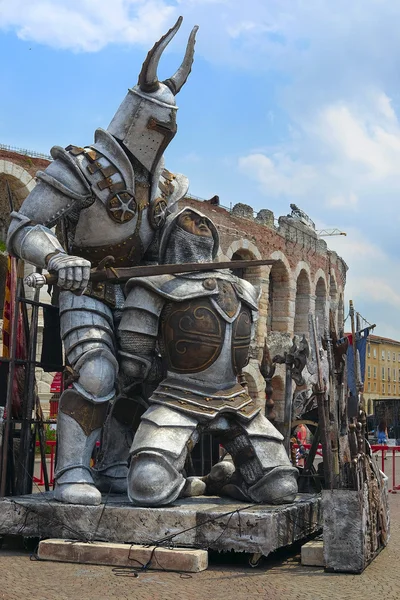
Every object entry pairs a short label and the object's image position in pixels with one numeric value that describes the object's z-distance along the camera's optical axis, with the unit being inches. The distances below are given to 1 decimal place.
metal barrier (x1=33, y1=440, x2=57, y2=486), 404.7
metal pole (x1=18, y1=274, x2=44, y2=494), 239.3
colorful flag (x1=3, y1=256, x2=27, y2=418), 253.1
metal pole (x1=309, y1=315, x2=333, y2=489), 204.2
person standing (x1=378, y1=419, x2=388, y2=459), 921.3
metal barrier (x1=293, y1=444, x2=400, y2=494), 451.6
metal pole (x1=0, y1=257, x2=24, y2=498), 228.8
